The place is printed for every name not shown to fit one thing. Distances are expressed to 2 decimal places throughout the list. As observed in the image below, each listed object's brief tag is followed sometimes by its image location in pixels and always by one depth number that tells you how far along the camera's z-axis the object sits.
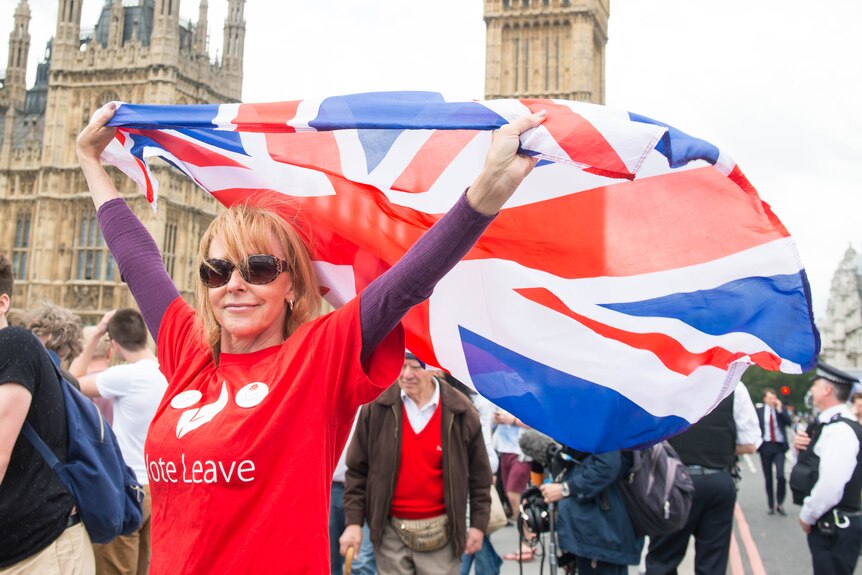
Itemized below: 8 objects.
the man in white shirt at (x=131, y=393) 4.69
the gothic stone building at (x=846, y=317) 67.13
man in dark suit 10.62
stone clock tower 42.84
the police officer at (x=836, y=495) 5.45
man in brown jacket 4.59
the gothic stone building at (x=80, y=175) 33.38
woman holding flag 1.73
